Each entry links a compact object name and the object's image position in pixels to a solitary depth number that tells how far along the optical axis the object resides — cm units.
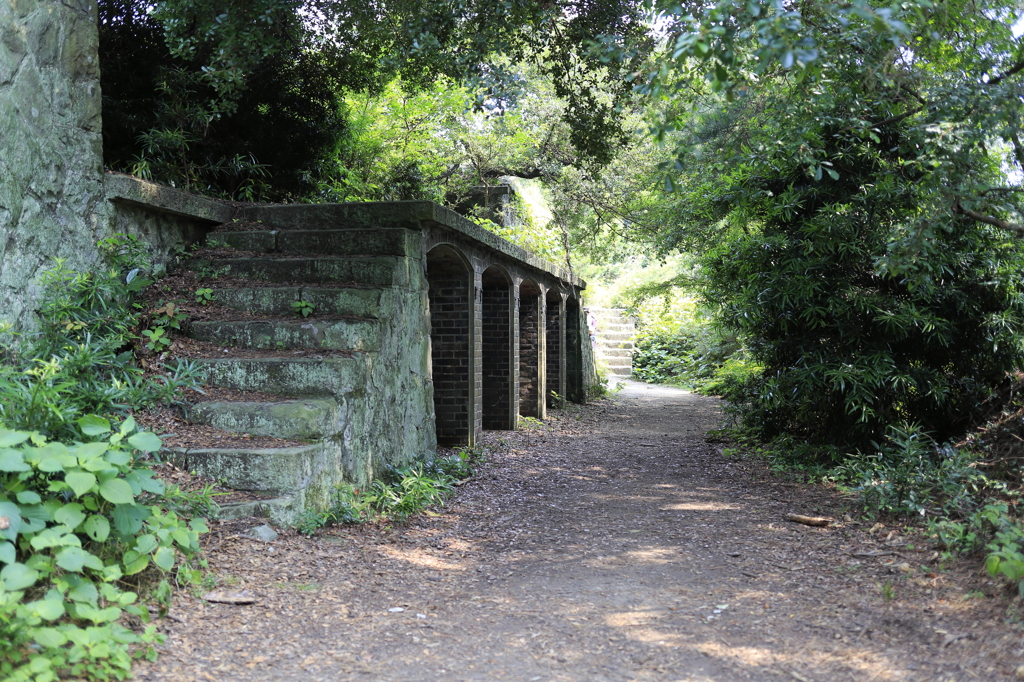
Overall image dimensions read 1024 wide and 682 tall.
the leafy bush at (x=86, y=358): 357
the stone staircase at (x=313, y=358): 439
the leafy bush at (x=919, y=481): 460
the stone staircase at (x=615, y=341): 2231
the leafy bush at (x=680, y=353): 1858
